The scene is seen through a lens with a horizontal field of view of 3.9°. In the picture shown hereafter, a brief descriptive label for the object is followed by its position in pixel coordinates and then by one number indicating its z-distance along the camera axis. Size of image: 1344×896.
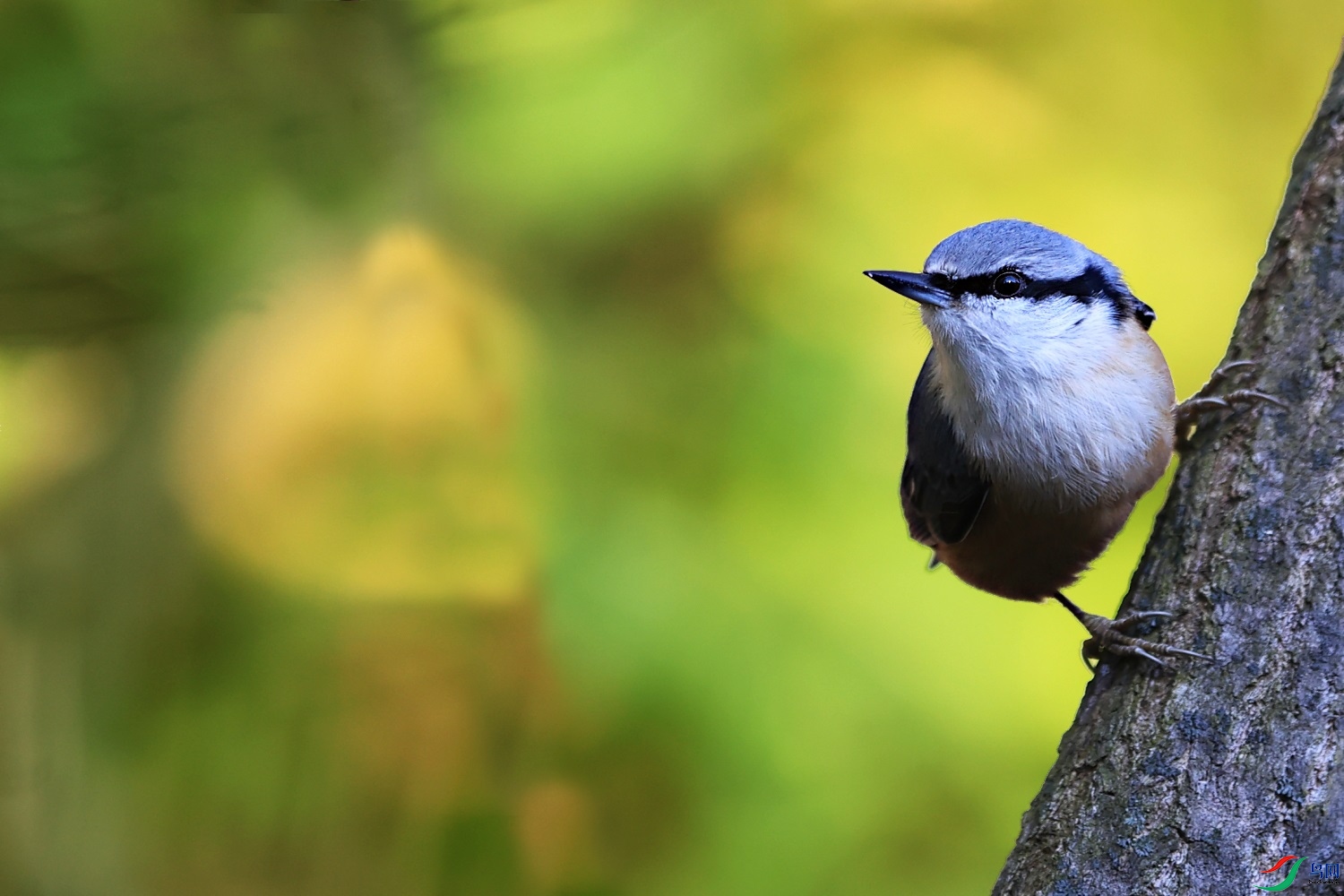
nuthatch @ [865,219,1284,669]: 3.29
